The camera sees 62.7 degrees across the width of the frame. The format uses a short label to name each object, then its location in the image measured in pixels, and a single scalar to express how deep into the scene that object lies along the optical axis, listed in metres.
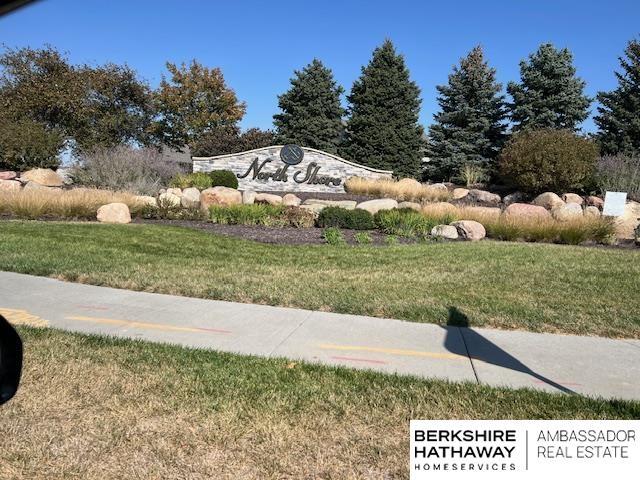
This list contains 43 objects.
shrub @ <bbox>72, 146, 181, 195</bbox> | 20.05
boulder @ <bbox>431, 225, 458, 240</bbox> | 13.24
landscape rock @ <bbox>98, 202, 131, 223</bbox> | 14.30
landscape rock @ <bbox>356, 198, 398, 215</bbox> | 17.28
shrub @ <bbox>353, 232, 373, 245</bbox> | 12.09
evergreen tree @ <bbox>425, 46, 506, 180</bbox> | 28.50
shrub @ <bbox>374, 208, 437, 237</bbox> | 13.39
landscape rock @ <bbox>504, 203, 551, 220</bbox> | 14.72
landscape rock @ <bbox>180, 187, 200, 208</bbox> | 16.64
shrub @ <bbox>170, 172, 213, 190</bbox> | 21.48
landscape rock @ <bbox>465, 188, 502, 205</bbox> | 21.70
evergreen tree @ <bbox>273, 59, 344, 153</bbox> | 33.97
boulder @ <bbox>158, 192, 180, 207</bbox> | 15.91
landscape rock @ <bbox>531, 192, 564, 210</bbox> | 19.22
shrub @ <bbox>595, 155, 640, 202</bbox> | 20.66
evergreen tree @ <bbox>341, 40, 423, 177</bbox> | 31.27
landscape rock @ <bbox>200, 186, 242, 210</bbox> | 17.58
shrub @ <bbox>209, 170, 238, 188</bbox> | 22.89
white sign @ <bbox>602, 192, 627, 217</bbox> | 13.98
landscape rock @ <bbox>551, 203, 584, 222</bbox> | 14.45
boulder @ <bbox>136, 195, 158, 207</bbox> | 15.78
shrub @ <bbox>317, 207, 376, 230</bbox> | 14.40
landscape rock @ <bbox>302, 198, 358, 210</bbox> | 18.09
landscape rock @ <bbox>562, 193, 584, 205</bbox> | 20.24
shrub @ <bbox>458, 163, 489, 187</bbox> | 26.66
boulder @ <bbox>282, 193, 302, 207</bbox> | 19.52
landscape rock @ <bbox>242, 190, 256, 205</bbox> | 19.16
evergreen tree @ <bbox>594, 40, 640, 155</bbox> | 25.86
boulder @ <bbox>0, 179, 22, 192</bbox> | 19.50
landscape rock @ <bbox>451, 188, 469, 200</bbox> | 22.55
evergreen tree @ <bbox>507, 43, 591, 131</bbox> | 27.39
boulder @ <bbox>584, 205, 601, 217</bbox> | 14.89
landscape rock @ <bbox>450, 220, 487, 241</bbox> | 13.45
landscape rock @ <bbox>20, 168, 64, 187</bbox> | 22.52
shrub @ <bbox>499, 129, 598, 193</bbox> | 20.77
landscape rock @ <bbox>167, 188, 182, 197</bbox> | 18.65
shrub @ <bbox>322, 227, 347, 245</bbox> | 11.83
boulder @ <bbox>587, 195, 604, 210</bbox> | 20.09
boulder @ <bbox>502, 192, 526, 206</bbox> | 21.95
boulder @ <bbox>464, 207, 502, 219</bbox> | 14.96
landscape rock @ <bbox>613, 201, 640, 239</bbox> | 14.55
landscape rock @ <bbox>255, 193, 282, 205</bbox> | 18.84
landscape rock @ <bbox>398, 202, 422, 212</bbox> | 16.53
